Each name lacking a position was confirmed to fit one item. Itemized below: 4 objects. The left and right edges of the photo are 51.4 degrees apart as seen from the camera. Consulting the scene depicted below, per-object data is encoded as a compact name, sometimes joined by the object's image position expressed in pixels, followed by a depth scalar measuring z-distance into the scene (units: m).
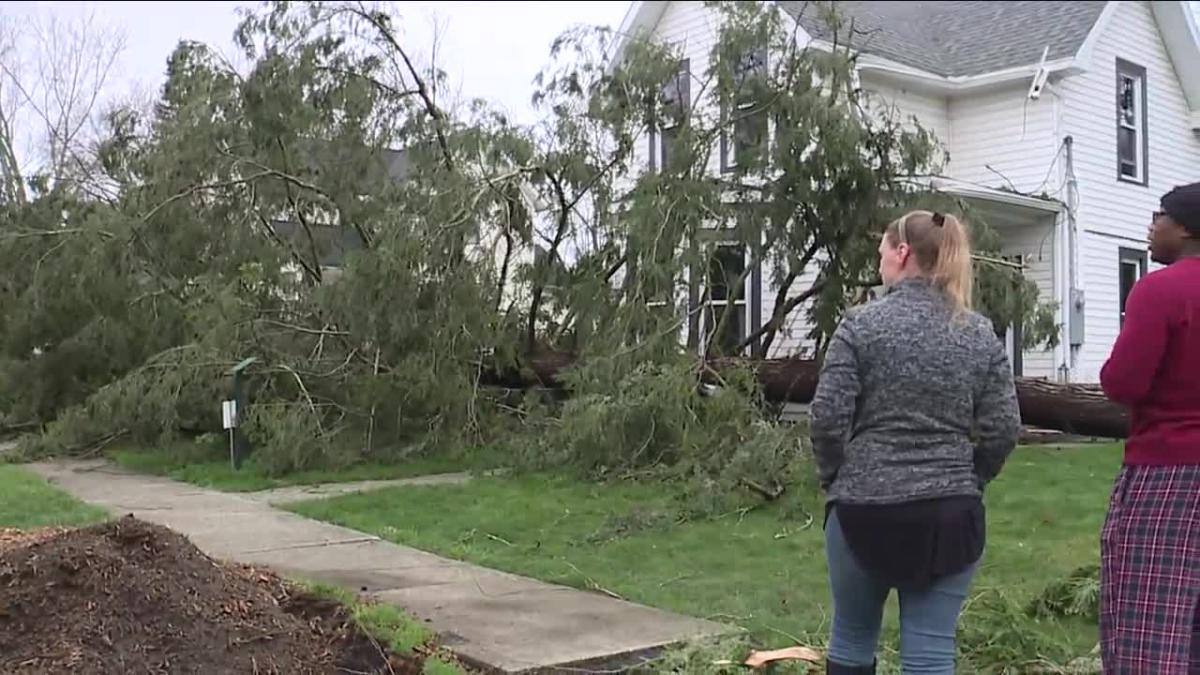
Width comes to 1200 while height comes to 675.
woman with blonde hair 3.18
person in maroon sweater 3.26
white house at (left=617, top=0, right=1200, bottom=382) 15.30
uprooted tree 10.05
